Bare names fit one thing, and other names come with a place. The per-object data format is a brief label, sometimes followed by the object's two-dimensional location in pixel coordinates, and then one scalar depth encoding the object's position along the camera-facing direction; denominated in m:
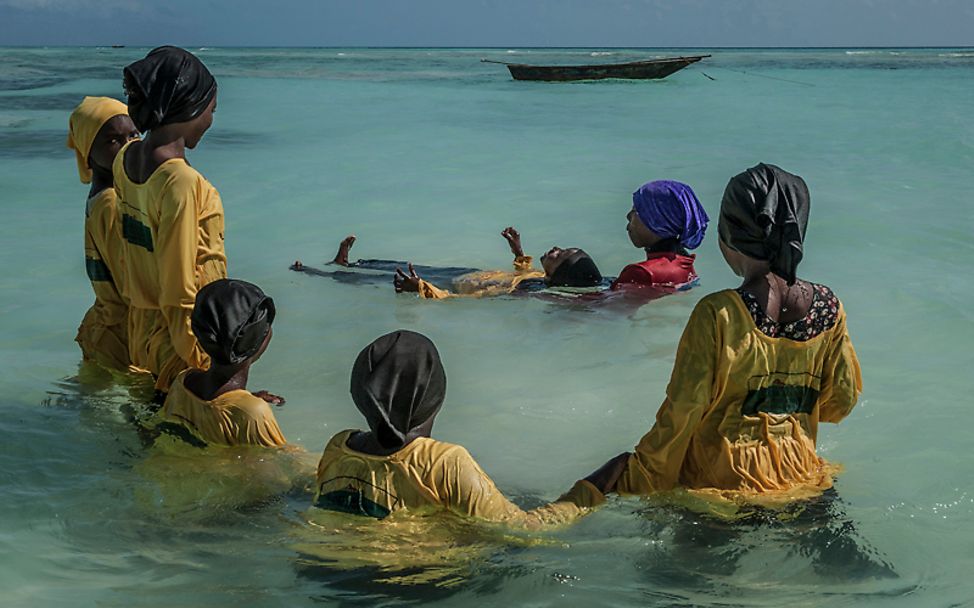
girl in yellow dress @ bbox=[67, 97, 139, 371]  4.36
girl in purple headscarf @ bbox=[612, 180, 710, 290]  5.79
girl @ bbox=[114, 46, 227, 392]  3.82
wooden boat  34.28
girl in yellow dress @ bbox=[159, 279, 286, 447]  3.65
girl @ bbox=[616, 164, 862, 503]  3.00
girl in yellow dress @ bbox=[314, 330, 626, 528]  2.89
